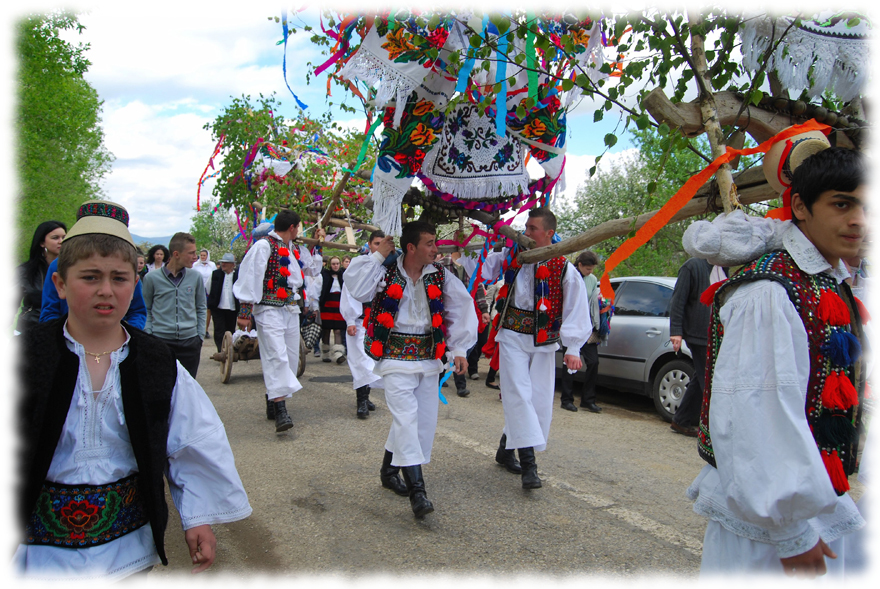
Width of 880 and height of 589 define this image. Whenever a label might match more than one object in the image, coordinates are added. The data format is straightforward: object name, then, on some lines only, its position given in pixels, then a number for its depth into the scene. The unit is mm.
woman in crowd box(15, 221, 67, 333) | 4352
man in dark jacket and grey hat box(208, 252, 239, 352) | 9547
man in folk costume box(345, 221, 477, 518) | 4145
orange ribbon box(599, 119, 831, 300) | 2025
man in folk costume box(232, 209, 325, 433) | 5945
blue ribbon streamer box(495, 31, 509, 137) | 4082
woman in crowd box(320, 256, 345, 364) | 10578
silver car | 6645
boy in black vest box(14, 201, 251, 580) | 1781
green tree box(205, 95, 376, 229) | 8961
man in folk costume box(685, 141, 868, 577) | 1607
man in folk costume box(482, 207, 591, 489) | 4691
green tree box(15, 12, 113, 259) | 16109
